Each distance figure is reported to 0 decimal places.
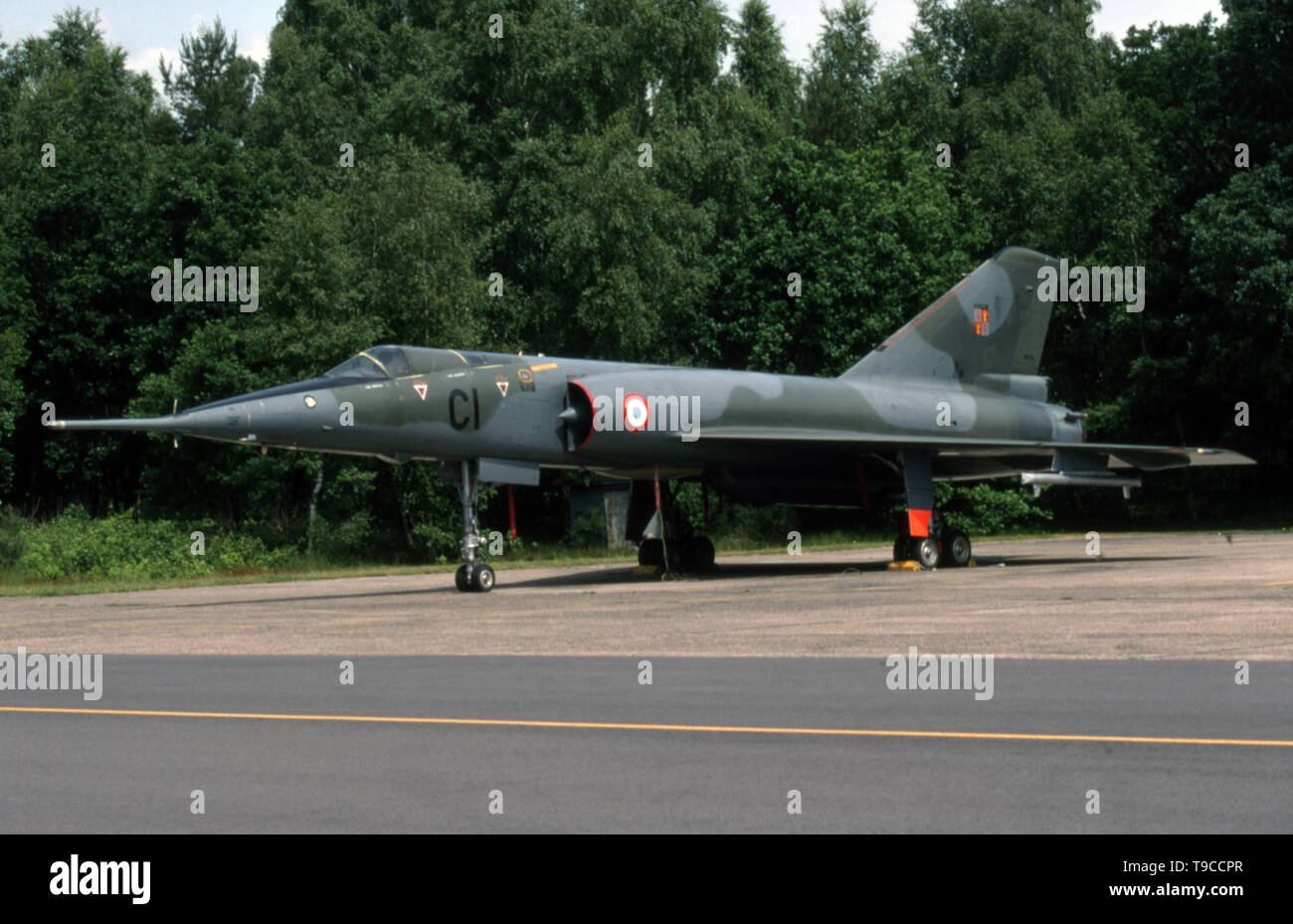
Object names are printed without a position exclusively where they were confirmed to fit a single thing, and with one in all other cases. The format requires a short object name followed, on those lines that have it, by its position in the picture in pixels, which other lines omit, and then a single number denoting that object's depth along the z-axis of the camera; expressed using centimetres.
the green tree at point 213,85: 8200
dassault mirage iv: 2100
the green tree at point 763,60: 5900
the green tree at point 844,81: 6316
